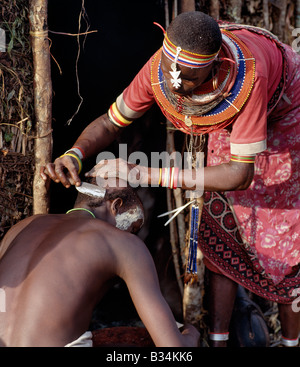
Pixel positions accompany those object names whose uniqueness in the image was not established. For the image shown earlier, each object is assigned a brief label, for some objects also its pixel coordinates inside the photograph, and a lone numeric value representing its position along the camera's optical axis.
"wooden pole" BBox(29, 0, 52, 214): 2.78
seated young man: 1.95
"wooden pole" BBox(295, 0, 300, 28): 4.35
